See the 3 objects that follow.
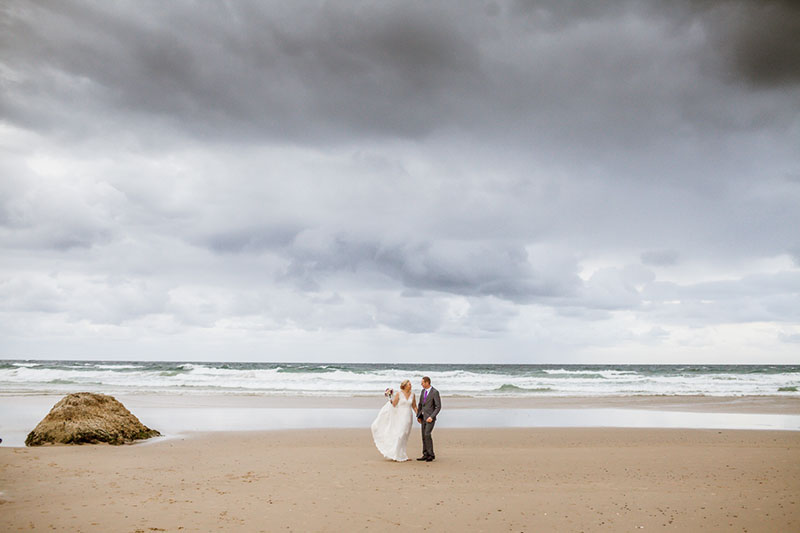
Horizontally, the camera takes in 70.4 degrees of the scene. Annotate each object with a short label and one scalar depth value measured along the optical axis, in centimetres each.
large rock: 1290
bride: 1170
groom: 1158
